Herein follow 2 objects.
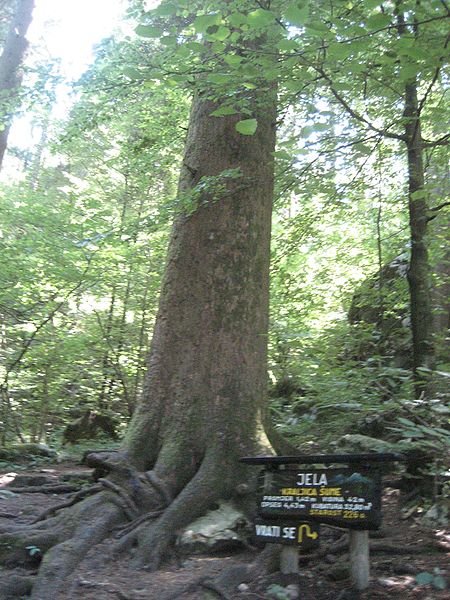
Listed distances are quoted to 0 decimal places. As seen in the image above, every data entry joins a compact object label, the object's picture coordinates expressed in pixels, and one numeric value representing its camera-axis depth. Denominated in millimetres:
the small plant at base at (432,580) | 3420
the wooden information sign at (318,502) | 3562
